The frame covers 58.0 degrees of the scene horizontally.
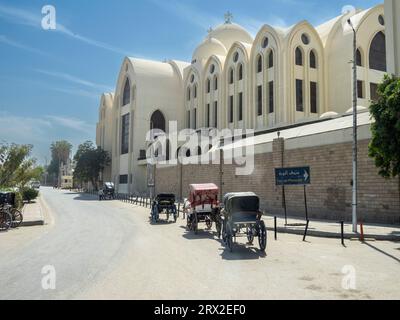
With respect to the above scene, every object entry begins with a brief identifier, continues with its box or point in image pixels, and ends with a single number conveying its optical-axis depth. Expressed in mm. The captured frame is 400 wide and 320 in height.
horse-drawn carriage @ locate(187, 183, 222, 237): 14570
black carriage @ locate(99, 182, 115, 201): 43550
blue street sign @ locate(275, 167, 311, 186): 16516
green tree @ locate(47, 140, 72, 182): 124938
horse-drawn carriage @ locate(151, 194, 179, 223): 19078
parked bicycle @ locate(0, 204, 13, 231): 15117
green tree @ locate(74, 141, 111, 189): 67000
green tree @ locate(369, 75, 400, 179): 13727
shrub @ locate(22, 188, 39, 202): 34469
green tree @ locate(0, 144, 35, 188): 25250
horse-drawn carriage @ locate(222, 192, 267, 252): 10391
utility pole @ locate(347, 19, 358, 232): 14234
